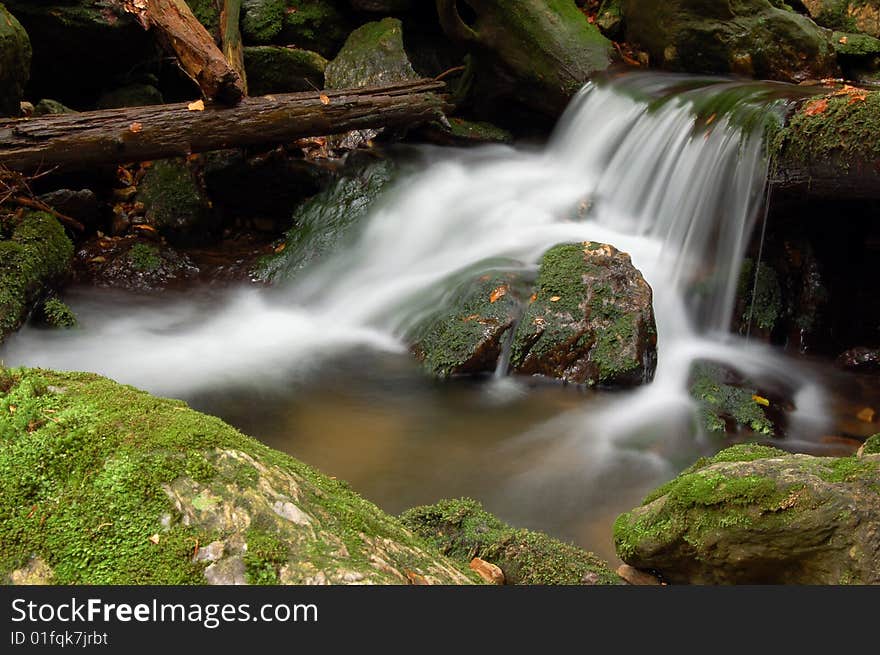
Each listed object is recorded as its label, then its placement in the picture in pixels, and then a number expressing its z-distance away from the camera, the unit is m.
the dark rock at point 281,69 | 9.31
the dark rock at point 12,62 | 6.64
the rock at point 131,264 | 7.34
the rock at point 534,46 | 9.22
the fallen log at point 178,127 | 6.32
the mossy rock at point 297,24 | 9.84
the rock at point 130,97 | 8.66
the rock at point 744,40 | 8.72
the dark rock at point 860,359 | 6.07
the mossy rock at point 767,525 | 2.41
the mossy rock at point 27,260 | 5.97
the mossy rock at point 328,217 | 7.67
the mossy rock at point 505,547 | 2.88
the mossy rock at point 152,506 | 1.67
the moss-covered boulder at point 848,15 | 10.51
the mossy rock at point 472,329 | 5.58
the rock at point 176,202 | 7.73
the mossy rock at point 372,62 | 9.09
